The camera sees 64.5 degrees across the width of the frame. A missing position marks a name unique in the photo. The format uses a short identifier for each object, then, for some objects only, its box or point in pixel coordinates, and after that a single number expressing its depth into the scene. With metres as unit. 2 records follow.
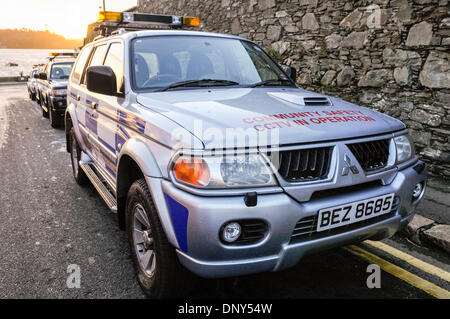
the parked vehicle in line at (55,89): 9.41
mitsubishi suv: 1.90
